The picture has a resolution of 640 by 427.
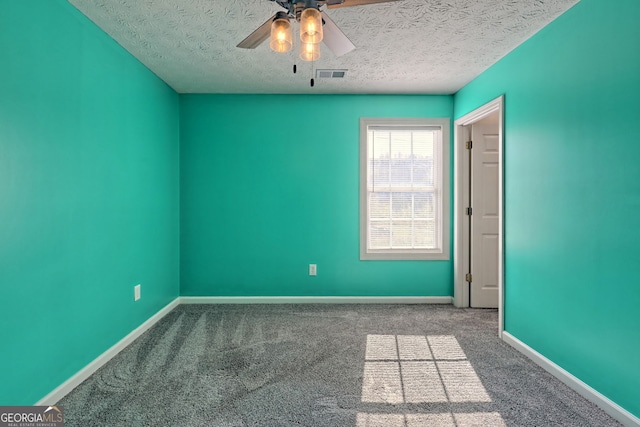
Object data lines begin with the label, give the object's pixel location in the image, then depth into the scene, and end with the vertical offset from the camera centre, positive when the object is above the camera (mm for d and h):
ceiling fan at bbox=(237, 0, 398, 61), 1426 +808
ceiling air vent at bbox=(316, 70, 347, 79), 3246 +1300
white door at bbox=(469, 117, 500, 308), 3779 -23
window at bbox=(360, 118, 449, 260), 3990 +141
